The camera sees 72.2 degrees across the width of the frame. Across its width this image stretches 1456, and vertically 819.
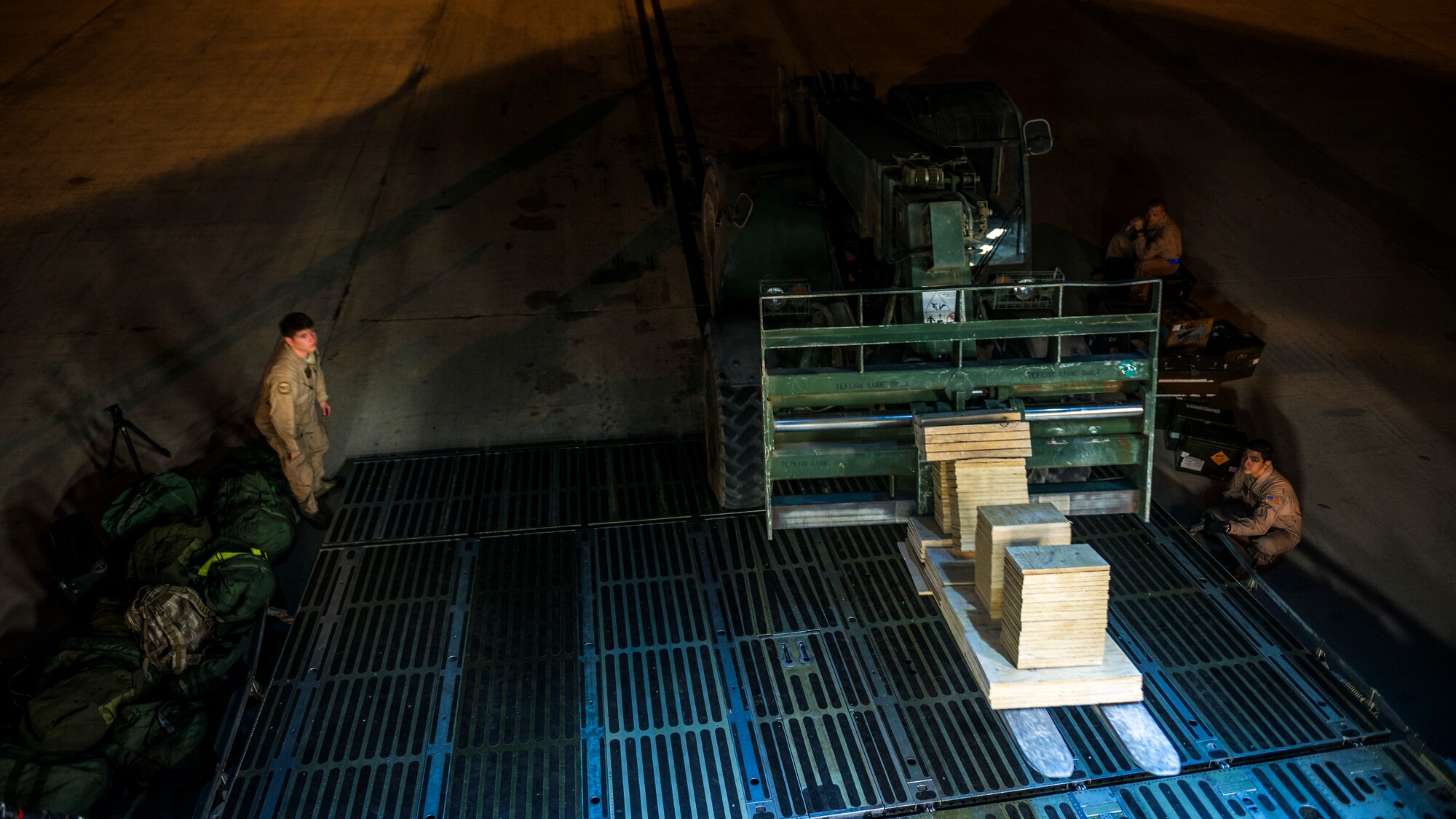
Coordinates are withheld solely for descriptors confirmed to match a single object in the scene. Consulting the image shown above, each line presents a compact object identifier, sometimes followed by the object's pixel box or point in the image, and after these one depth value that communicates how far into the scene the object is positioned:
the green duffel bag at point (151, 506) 6.97
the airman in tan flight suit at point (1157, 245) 9.58
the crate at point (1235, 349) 8.83
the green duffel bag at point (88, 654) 5.84
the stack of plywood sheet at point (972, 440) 5.45
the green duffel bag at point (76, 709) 5.53
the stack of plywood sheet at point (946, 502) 5.47
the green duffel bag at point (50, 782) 5.21
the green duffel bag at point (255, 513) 6.90
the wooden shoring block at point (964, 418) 5.55
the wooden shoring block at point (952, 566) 5.32
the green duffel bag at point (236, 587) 6.27
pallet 4.70
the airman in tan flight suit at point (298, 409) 7.02
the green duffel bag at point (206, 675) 5.98
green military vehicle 5.72
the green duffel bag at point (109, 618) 6.16
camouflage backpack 6.06
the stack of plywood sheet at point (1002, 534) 4.91
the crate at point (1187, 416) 8.01
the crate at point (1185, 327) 8.71
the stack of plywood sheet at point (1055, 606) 4.61
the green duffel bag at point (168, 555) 6.53
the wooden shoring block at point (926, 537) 5.56
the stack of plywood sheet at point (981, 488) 5.36
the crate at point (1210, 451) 7.75
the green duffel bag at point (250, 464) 7.46
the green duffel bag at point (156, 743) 5.61
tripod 7.64
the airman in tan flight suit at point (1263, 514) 6.86
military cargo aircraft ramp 5.16
